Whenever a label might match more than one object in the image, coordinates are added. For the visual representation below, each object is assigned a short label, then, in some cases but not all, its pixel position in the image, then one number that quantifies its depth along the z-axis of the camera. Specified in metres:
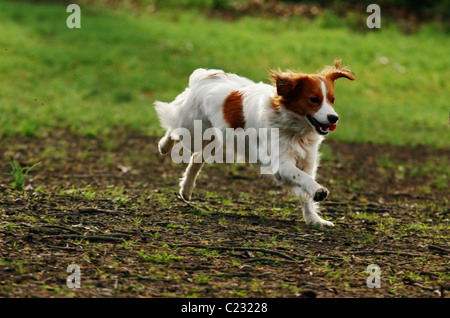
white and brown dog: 10.92
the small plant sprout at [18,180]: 12.65
